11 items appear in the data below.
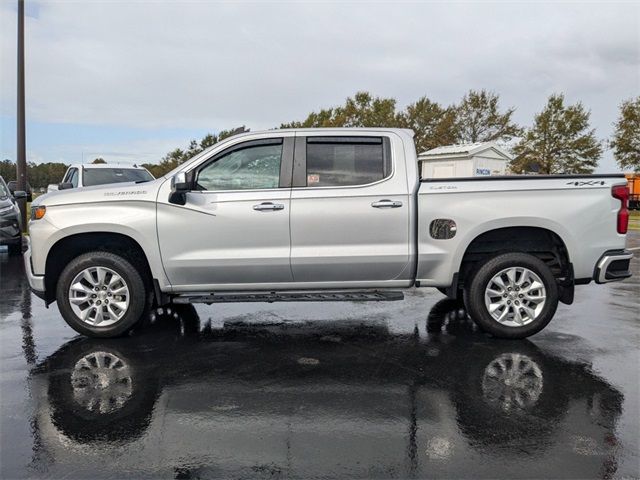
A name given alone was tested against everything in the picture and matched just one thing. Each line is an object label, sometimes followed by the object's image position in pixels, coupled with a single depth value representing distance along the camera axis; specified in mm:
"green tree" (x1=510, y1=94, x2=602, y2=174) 36562
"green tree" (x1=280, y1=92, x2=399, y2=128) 40516
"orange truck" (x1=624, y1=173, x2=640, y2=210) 35156
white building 26484
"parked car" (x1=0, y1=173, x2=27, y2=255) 10461
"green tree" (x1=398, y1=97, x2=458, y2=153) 39781
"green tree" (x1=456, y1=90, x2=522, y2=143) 40094
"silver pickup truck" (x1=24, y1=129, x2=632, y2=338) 5133
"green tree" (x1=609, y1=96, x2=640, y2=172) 33906
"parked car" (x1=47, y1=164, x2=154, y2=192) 12375
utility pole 15492
